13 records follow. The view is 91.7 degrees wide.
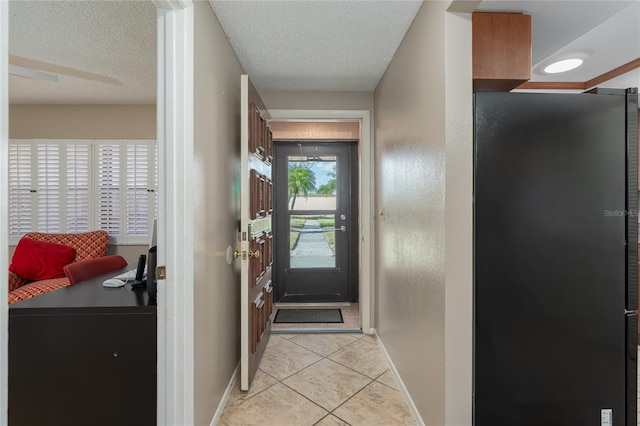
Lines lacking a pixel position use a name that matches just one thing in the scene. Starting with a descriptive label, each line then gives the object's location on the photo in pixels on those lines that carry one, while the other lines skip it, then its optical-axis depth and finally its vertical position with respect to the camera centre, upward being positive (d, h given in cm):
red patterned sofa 288 -43
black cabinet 139 -70
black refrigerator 142 -20
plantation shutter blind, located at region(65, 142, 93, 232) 350 +30
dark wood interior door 198 -14
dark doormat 339 -118
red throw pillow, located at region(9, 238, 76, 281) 309 -49
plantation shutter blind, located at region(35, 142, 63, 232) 347 +28
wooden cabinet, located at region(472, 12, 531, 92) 155 +83
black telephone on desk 179 -40
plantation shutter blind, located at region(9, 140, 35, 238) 345 +22
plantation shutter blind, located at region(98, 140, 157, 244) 354 +28
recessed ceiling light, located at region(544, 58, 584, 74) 217 +105
